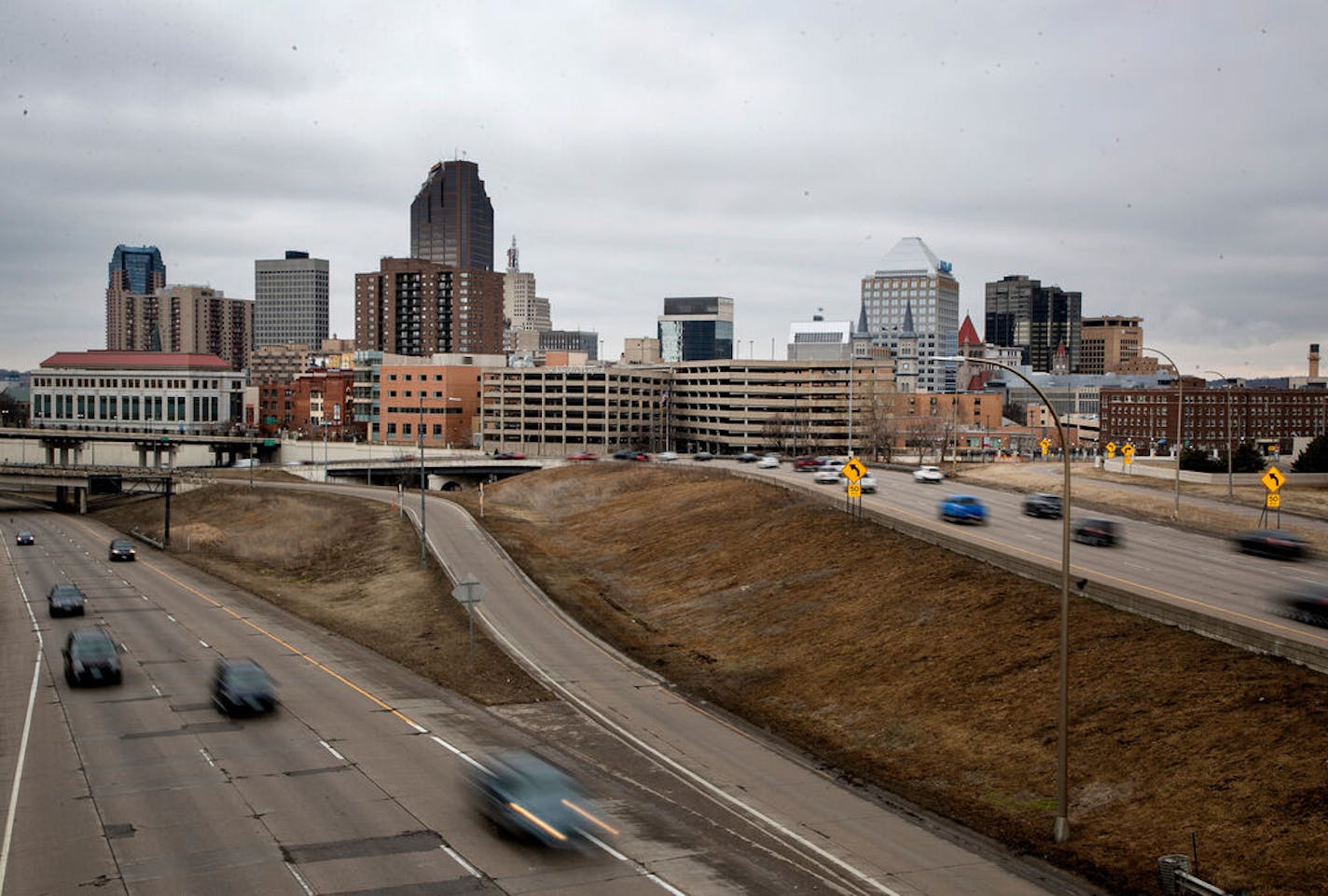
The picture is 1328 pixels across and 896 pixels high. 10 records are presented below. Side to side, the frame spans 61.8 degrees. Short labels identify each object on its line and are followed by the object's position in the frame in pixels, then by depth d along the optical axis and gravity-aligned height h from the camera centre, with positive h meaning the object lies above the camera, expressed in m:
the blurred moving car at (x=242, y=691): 34.31 -9.31
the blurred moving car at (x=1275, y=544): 48.19 -6.15
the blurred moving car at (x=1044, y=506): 64.25 -6.07
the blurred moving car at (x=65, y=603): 56.72 -10.85
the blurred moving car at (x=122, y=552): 84.69 -12.23
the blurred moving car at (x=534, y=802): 22.78 -8.54
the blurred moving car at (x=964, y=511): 60.56 -6.02
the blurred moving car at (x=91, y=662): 39.12 -9.60
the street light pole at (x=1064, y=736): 23.92 -7.31
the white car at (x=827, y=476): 90.81 -6.30
